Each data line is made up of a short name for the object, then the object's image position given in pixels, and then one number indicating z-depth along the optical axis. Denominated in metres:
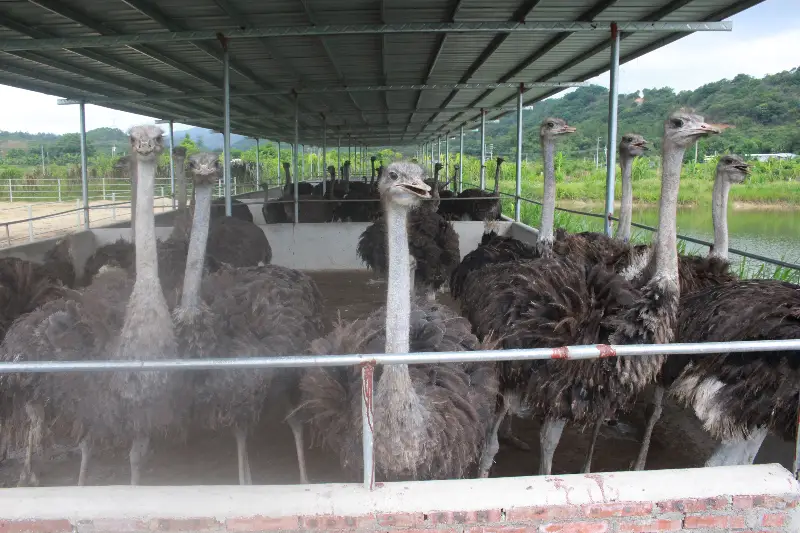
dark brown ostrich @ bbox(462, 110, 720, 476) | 3.36
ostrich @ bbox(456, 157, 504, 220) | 11.96
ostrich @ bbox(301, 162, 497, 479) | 2.68
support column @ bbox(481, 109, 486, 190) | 15.23
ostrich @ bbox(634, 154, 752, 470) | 3.72
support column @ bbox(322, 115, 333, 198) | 15.52
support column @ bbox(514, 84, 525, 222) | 11.11
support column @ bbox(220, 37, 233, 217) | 7.48
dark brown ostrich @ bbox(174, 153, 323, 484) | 3.32
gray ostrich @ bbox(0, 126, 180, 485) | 3.08
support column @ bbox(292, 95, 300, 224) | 10.65
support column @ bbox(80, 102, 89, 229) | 10.40
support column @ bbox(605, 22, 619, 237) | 7.04
